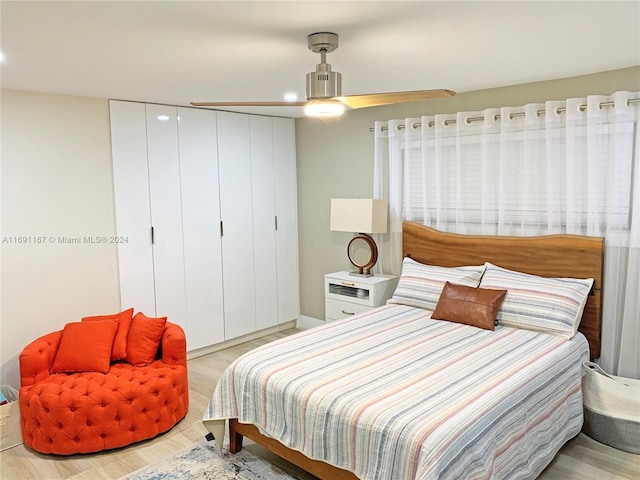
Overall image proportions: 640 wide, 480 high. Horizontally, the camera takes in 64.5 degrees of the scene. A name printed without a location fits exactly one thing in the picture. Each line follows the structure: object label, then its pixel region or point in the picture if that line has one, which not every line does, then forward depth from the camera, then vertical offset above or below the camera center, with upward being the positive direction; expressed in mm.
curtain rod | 3300 +586
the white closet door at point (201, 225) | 4555 -245
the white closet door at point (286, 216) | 5289 -195
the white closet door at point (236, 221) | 4832 -229
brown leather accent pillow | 3449 -773
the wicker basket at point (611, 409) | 3029 -1321
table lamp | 4438 -234
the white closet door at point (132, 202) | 4129 -21
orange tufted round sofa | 2994 -1235
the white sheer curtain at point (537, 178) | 3311 +119
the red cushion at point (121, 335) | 3521 -949
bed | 2182 -963
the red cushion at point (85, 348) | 3350 -990
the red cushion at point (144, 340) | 3502 -982
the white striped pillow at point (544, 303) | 3273 -723
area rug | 2852 -1554
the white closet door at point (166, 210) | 4336 -96
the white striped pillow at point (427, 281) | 3861 -670
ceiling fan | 2430 +492
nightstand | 4398 -869
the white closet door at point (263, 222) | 5078 -245
